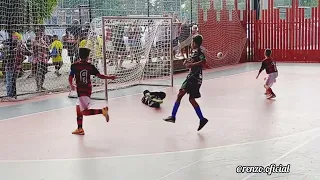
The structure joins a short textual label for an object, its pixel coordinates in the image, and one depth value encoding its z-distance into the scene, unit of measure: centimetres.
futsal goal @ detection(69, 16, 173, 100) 1462
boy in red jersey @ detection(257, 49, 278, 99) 1309
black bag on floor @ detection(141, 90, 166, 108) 1185
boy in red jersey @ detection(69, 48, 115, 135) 897
